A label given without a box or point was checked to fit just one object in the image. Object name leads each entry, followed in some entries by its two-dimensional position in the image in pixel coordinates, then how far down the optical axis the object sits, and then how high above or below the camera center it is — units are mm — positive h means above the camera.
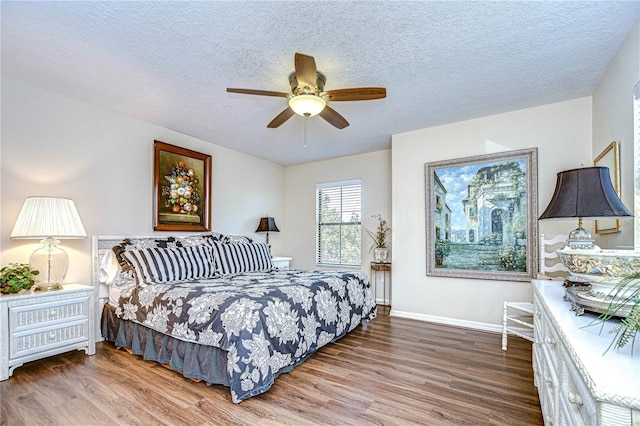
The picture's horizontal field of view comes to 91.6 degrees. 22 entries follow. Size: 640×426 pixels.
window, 5609 -152
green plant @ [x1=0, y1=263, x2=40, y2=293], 2588 -541
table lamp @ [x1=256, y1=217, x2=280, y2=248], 5375 -182
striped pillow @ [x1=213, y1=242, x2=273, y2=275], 3869 -570
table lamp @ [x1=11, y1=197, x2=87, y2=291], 2684 -142
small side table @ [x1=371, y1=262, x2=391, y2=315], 4807 -991
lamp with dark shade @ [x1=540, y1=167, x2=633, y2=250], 1705 +85
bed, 2254 -813
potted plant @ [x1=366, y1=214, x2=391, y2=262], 4955 -389
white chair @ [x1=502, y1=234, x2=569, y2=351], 3127 -591
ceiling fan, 2322 +979
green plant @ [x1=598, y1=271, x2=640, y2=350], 861 -303
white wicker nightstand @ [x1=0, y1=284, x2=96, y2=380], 2475 -953
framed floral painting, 4008 +350
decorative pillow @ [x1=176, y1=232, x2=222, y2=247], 3942 -338
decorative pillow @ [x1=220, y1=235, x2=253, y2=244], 4466 -376
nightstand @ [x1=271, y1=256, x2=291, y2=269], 5105 -796
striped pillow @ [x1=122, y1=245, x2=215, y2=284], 3121 -523
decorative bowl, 1285 -220
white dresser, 745 -456
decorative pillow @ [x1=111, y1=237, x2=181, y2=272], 3238 -346
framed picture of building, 3578 -13
